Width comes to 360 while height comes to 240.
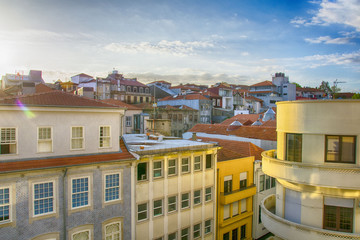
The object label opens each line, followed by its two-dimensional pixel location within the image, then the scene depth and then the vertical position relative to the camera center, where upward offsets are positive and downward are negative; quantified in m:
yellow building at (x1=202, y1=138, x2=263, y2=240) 25.92 -7.79
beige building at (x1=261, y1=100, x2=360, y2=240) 13.62 -2.88
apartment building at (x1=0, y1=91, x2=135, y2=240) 15.42 -3.60
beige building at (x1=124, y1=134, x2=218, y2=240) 20.48 -6.21
